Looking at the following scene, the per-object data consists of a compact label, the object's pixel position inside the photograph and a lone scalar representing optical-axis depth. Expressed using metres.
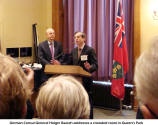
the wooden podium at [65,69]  3.35
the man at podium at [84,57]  4.03
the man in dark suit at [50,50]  4.64
